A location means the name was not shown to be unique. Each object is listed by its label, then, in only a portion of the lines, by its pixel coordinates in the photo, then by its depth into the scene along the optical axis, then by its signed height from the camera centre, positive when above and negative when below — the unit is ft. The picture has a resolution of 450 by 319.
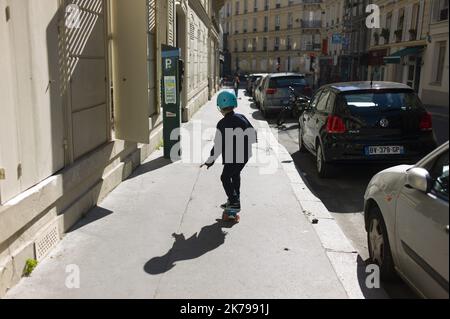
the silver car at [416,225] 9.55 -3.58
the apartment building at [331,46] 171.22 +8.74
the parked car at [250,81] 113.29 -3.54
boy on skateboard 17.34 -2.92
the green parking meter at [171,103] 29.04 -2.37
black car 23.41 -2.83
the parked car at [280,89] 58.90 -2.69
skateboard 17.95 -5.65
